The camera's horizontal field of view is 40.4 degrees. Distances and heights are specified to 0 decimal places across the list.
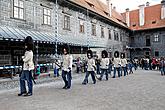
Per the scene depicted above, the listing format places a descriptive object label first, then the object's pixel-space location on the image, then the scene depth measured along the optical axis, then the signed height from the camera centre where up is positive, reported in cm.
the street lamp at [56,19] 1798 +317
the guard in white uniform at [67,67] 884 -35
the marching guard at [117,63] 1473 -33
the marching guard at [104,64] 1244 -33
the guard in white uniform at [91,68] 1077 -48
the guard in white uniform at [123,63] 1595 -36
